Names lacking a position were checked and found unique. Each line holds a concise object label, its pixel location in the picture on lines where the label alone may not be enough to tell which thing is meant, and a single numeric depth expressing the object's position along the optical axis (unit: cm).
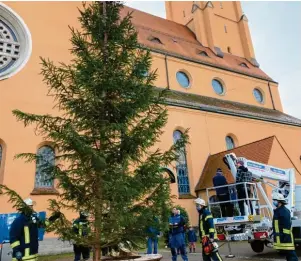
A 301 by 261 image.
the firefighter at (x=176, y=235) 781
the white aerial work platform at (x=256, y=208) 844
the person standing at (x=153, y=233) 533
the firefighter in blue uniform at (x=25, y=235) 530
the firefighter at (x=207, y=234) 611
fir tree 513
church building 1416
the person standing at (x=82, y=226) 527
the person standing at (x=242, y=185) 876
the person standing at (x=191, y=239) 1183
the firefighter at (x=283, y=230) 567
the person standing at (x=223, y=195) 927
